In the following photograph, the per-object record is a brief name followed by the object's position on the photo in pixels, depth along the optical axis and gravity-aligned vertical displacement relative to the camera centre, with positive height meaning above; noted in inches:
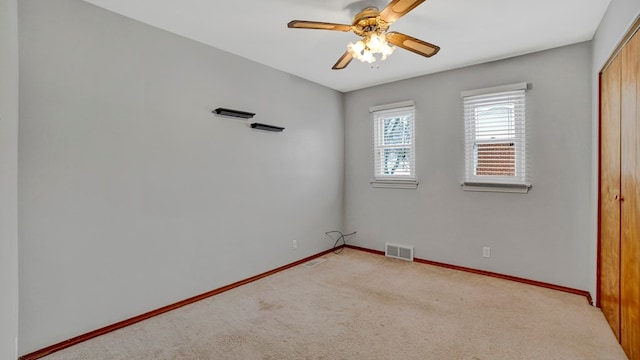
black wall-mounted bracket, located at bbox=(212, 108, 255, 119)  122.5 +27.2
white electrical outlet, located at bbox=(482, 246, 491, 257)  141.6 -35.7
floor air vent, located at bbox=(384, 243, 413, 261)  165.1 -42.1
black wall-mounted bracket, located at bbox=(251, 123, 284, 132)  137.3 +23.6
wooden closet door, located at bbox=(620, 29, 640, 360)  71.1 -6.7
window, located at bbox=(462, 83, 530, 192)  132.3 +16.9
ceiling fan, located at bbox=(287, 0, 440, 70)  81.7 +41.9
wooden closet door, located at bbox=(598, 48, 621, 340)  86.0 -6.9
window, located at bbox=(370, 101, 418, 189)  166.4 +18.0
